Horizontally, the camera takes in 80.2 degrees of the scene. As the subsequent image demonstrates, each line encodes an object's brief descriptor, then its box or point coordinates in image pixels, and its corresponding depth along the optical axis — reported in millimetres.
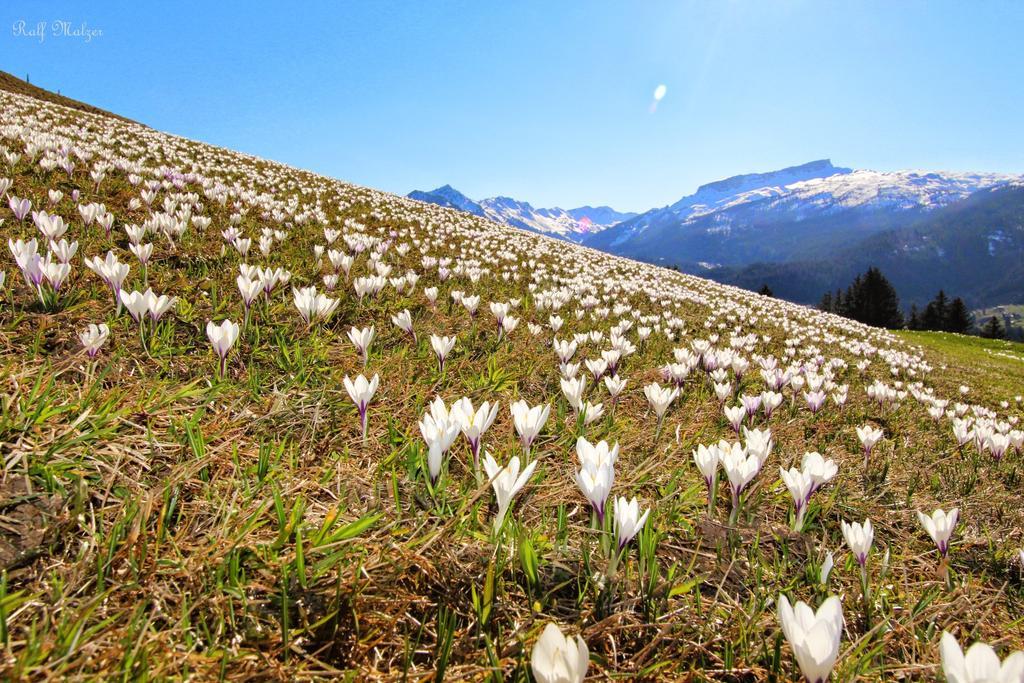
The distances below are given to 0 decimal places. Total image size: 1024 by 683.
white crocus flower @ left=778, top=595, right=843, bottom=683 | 378
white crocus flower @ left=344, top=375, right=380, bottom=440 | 602
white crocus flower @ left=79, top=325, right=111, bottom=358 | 610
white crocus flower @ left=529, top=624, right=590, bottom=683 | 364
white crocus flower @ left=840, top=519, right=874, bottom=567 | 517
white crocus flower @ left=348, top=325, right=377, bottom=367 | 766
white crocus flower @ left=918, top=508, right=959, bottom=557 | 558
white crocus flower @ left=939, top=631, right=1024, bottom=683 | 366
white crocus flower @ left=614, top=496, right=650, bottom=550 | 463
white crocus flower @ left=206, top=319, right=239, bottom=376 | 655
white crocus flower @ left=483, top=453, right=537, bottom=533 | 482
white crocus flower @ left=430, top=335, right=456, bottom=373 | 824
